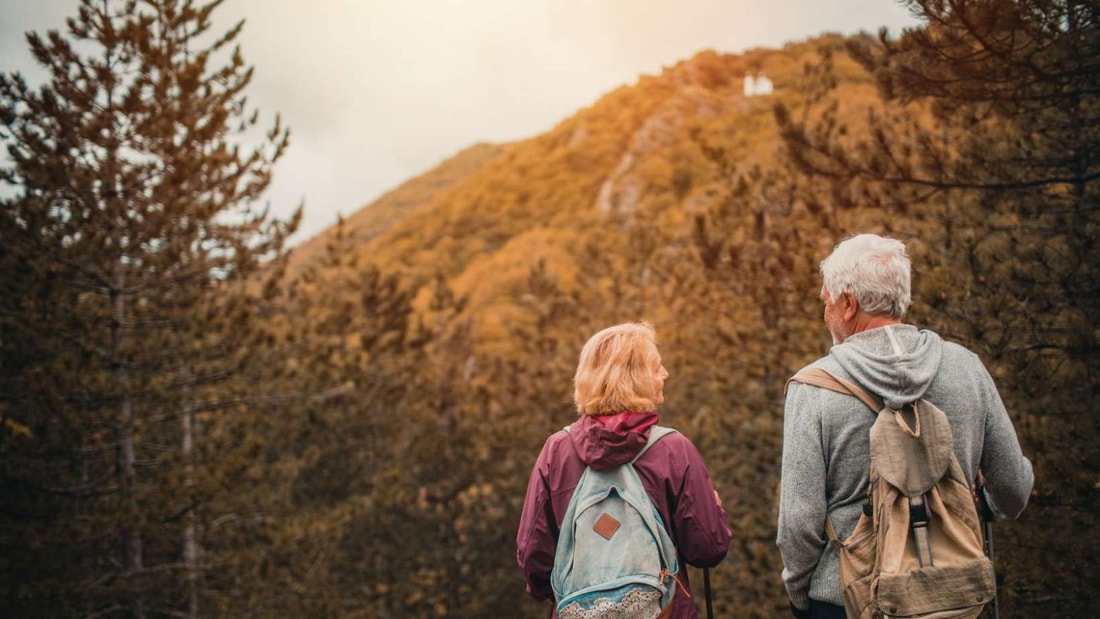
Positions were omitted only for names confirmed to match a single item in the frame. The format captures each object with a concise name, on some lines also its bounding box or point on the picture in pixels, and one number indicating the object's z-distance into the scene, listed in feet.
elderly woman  7.45
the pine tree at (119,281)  23.57
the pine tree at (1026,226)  12.26
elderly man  6.20
